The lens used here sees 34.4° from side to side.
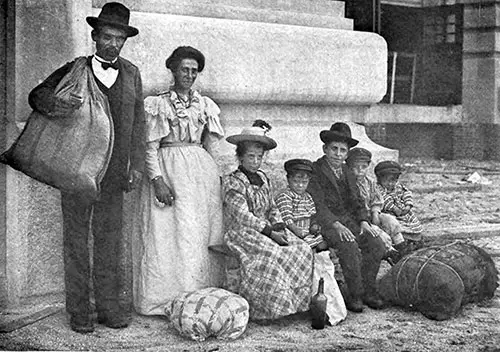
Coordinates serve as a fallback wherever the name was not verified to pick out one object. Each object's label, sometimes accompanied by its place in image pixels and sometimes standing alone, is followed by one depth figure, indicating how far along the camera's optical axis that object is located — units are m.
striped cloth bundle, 4.53
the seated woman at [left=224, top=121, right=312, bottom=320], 4.84
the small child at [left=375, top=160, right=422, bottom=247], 5.96
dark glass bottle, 4.86
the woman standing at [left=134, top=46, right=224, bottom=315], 5.09
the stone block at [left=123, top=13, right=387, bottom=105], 5.39
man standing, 4.66
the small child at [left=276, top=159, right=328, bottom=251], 5.27
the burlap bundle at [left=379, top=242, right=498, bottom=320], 5.05
